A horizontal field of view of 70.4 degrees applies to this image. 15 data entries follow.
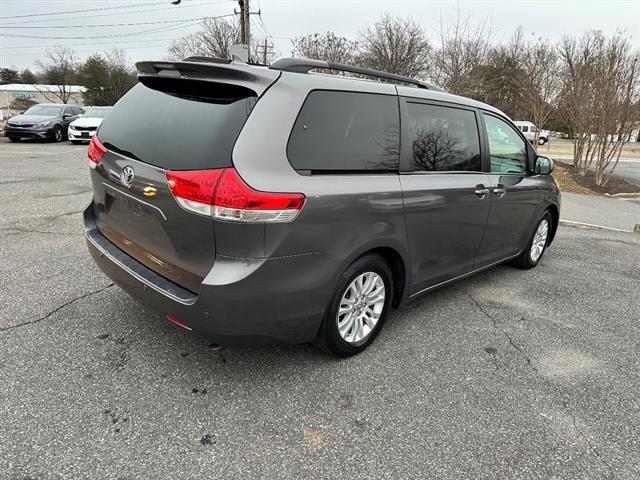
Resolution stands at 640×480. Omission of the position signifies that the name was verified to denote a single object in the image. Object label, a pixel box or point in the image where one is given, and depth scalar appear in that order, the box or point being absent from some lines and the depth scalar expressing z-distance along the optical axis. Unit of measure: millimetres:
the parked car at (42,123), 16984
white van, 33228
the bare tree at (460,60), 21219
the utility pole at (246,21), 23842
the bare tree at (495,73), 22297
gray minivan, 2266
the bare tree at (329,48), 33969
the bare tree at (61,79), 58656
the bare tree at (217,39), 46312
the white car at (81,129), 16891
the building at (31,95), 58600
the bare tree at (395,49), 33688
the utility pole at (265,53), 45650
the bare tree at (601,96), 13906
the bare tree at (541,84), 19656
